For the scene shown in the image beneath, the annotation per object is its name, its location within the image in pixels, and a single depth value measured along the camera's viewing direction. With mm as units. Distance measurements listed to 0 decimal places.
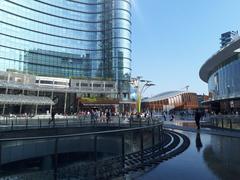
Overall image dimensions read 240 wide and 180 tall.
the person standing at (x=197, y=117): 14226
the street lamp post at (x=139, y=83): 37731
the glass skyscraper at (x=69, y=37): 50350
